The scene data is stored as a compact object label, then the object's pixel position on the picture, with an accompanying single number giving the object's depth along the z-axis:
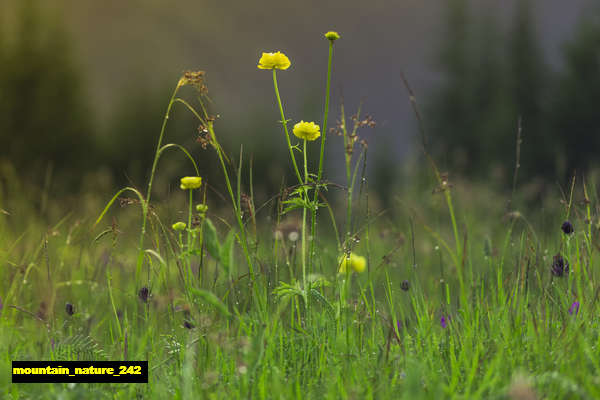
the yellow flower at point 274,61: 4.97
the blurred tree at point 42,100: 38.34
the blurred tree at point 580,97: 48.69
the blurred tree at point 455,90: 58.69
